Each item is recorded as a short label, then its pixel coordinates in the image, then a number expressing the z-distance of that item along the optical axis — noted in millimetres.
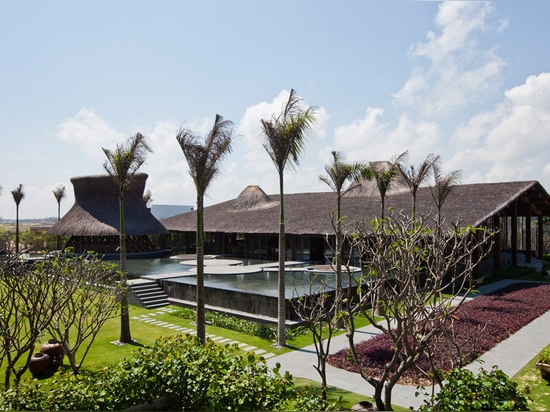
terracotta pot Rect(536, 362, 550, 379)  9141
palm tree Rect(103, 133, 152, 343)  12164
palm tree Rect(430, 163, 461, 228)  18016
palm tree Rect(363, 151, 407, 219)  14797
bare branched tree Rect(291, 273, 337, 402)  7143
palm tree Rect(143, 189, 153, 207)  45206
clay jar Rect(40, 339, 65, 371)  10016
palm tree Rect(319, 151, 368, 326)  13617
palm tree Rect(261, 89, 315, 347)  11383
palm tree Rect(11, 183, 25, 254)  36250
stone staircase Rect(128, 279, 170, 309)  17062
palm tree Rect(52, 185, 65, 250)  42103
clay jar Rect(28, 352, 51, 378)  9617
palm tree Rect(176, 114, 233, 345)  10508
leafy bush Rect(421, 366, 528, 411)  4625
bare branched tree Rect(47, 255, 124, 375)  7705
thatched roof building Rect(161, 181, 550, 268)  23391
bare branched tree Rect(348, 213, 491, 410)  5059
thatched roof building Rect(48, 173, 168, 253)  30111
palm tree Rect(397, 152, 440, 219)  16875
